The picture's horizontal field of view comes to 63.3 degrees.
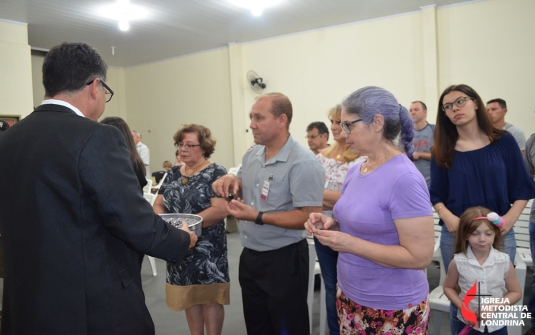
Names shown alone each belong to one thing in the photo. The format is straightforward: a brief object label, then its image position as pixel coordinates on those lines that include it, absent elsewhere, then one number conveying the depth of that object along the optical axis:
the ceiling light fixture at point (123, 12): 6.55
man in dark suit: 1.30
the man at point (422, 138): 4.88
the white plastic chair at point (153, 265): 4.78
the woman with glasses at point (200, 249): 2.60
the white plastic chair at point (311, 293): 2.95
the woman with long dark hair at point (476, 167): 2.25
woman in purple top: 1.49
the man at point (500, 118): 5.26
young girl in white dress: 2.10
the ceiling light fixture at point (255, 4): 6.57
